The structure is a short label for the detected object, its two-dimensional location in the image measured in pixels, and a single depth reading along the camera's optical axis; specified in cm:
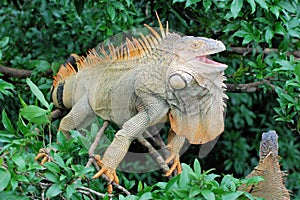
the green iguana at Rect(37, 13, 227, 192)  322
